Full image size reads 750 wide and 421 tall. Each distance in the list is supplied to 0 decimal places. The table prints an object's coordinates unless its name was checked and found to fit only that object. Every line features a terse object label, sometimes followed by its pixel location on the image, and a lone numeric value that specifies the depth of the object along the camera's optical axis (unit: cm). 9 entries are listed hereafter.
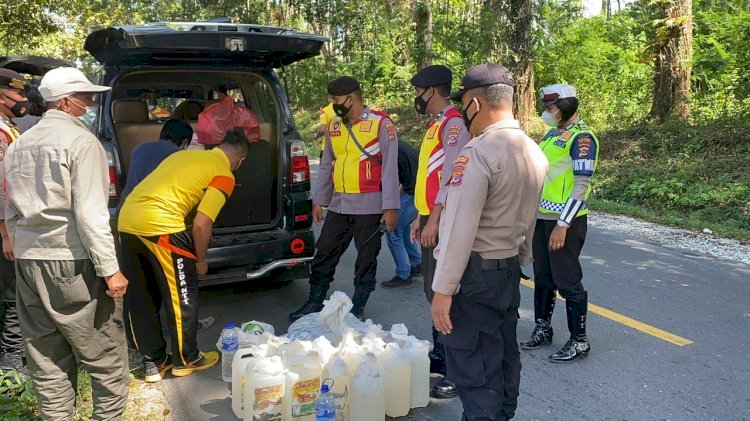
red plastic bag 487
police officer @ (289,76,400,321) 432
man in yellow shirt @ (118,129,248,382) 350
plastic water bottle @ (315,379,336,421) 282
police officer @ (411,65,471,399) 339
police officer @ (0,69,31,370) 368
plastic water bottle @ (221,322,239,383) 362
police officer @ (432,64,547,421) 246
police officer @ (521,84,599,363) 366
